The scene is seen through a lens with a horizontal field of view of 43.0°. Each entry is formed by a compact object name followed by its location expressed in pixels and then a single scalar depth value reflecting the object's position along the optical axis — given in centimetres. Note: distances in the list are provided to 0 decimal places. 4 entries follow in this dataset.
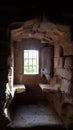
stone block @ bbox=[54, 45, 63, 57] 192
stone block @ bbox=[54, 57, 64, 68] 185
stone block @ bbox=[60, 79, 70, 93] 163
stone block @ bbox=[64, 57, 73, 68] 156
